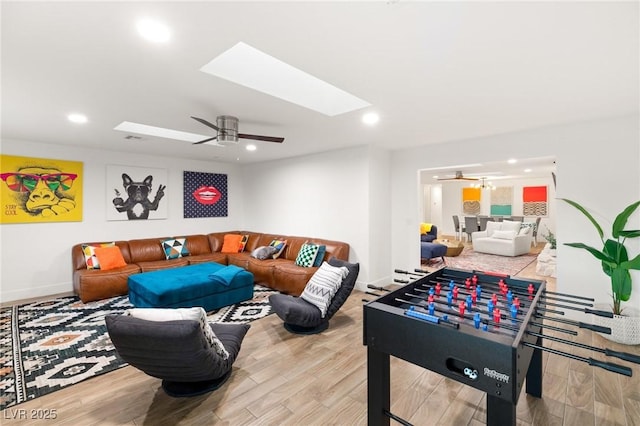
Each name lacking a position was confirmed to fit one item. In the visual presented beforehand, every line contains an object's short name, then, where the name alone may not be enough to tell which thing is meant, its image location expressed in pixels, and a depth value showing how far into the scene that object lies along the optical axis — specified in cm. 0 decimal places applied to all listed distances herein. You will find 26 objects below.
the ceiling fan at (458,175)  807
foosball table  132
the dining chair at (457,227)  1072
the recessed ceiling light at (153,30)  163
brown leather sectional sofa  436
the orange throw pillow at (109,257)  463
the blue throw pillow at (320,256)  474
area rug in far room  650
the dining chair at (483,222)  1014
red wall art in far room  1006
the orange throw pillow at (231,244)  624
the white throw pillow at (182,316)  205
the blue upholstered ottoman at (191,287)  365
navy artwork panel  631
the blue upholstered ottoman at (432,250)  667
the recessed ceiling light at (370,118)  323
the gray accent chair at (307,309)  312
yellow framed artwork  438
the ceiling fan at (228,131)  322
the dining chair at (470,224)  1010
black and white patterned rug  241
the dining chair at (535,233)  955
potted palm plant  292
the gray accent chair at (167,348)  185
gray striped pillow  328
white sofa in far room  780
